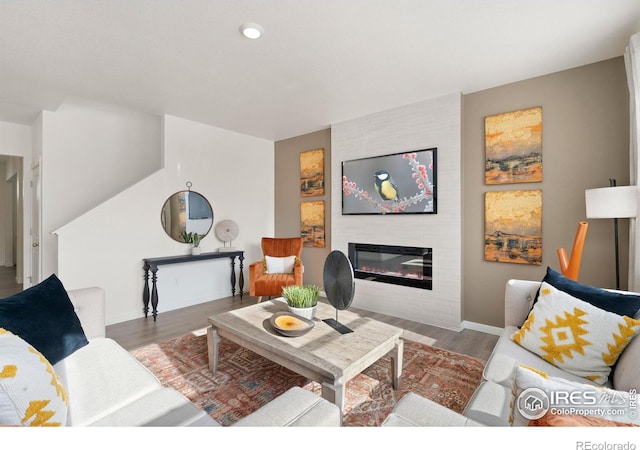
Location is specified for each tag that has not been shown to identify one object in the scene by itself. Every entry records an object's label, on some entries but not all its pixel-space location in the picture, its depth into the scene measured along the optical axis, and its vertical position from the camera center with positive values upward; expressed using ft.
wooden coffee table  5.12 -2.33
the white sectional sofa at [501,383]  3.05 -2.25
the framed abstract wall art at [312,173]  14.96 +2.67
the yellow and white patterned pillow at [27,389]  2.81 -1.65
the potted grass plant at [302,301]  7.20 -1.82
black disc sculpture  6.26 -1.25
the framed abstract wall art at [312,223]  15.03 +0.12
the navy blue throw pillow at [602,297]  4.84 -1.23
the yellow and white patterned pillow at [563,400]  2.37 -1.41
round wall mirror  13.07 +0.51
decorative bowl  6.18 -2.13
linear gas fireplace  11.36 -1.55
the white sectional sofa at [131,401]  3.12 -2.34
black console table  11.85 -1.74
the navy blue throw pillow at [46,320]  4.40 -1.45
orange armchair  12.40 -1.87
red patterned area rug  6.12 -3.61
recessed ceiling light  6.75 +4.47
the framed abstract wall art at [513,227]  9.30 -0.06
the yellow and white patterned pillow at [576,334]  4.54 -1.76
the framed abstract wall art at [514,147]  9.29 +2.49
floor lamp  6.63 +0.50
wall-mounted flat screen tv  11.15 +1.66
